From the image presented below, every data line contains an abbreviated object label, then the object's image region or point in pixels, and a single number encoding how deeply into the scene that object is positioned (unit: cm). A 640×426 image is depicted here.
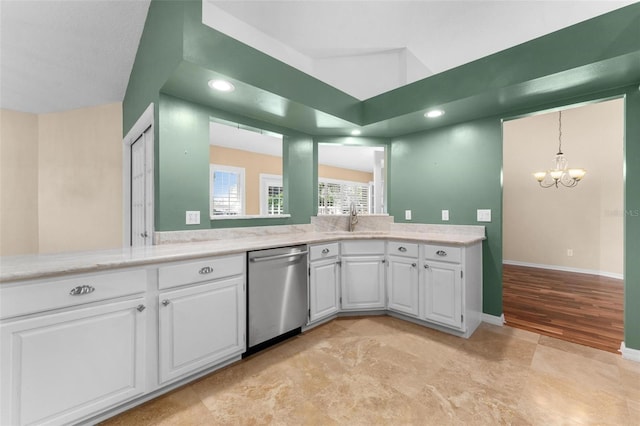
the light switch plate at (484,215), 275
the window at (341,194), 816
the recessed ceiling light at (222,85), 199
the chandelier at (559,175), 451
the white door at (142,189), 232
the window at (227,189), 558
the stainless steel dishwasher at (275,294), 204
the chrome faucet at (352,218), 345
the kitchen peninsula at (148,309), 120
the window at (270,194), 643
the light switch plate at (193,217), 229
